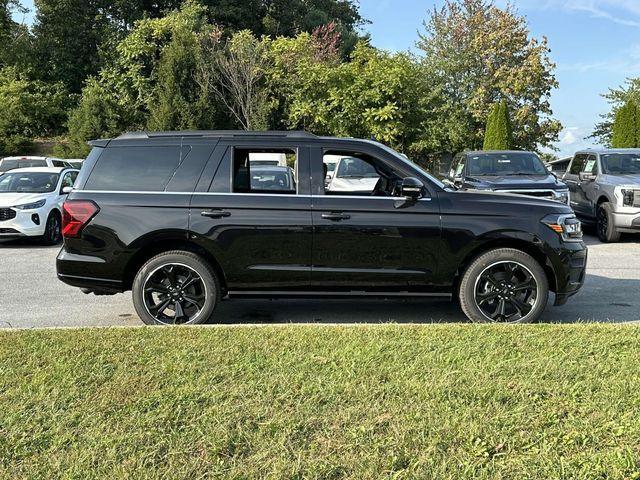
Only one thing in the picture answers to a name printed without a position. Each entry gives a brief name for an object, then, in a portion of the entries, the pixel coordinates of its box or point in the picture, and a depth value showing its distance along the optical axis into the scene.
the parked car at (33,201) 11.80
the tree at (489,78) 28.44
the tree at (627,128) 21.34
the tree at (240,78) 28.58
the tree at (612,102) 42.47
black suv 5.61
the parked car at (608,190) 11.47
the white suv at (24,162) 18.17
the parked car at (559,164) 28.38
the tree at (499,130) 24.89
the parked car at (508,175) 11.27
